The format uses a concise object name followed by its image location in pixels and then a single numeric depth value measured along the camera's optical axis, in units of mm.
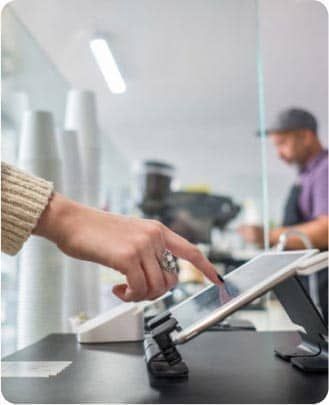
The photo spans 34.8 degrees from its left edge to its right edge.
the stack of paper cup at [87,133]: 1379
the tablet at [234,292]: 515
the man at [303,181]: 1501
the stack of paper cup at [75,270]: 1261
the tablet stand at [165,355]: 572
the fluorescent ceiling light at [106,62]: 1683
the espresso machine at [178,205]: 1881
